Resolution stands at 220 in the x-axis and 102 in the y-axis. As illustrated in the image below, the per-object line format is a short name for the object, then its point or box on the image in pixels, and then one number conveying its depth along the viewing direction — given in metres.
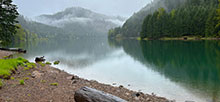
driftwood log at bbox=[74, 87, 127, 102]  8.82
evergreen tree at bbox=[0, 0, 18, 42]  36.47
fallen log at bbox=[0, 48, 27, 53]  60.46
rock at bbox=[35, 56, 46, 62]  42.58
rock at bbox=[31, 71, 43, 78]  18.87
